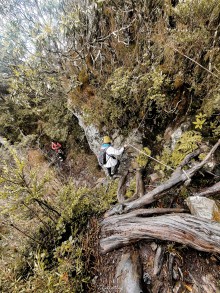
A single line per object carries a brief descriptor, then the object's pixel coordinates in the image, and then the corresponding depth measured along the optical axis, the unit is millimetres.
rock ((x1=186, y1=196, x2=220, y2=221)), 2930
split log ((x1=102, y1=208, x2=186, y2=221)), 3316
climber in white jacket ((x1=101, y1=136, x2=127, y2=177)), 5043
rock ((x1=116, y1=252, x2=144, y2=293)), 2812
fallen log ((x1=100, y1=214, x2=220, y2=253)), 2502
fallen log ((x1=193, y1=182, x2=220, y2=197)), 3365
